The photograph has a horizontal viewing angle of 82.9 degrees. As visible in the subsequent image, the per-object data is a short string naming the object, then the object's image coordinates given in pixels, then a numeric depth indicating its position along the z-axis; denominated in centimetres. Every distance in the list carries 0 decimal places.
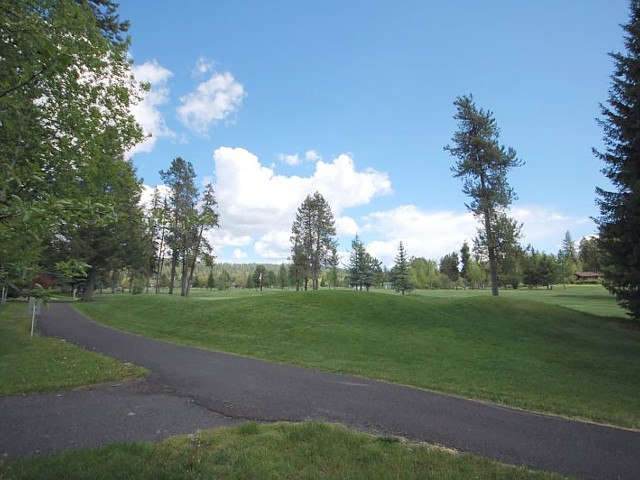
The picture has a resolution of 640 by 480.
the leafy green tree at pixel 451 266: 10231
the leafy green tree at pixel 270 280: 11517
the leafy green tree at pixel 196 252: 4433
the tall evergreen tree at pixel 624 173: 1762
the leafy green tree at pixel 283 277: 10715
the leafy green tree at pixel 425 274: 9669
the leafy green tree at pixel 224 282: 11032
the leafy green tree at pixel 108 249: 3573
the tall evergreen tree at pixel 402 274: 6081
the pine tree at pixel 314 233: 5694
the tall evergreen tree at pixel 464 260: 10123
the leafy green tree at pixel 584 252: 8122
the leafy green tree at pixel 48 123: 277
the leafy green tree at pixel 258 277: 10719
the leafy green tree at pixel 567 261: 7769
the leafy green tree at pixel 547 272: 7588
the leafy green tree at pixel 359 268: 5788
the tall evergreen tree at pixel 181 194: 4397
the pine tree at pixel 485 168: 2823
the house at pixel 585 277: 8934
